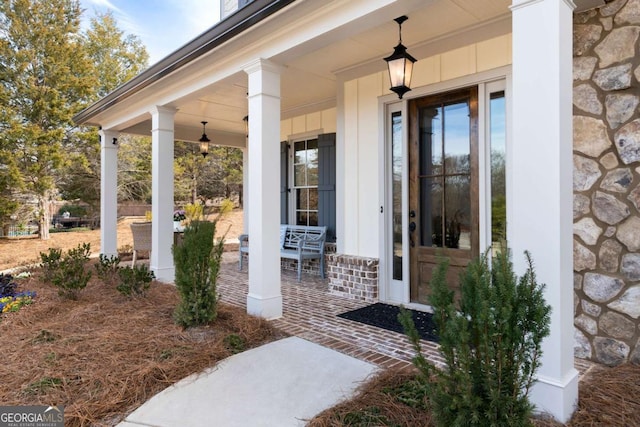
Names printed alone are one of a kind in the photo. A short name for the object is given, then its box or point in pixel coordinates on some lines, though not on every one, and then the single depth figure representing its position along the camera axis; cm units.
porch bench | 571
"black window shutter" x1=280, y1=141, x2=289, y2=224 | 695
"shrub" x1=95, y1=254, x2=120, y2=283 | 495
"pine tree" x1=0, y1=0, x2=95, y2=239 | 1032
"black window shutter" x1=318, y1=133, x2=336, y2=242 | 596
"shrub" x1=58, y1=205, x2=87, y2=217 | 1641
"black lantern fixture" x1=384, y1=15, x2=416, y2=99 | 333
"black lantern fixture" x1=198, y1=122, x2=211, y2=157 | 724
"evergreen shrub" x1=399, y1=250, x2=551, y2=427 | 150
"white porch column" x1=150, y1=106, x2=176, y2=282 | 528
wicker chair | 679
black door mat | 339
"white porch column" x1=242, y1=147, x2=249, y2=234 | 796
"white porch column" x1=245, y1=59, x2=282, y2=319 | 364
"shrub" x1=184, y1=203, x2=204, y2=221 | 342
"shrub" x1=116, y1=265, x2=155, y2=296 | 413
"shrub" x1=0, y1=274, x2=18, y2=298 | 436
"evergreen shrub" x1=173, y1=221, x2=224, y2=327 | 316
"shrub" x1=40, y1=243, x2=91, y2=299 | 414
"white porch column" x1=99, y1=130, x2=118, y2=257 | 676
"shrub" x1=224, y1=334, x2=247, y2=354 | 289
